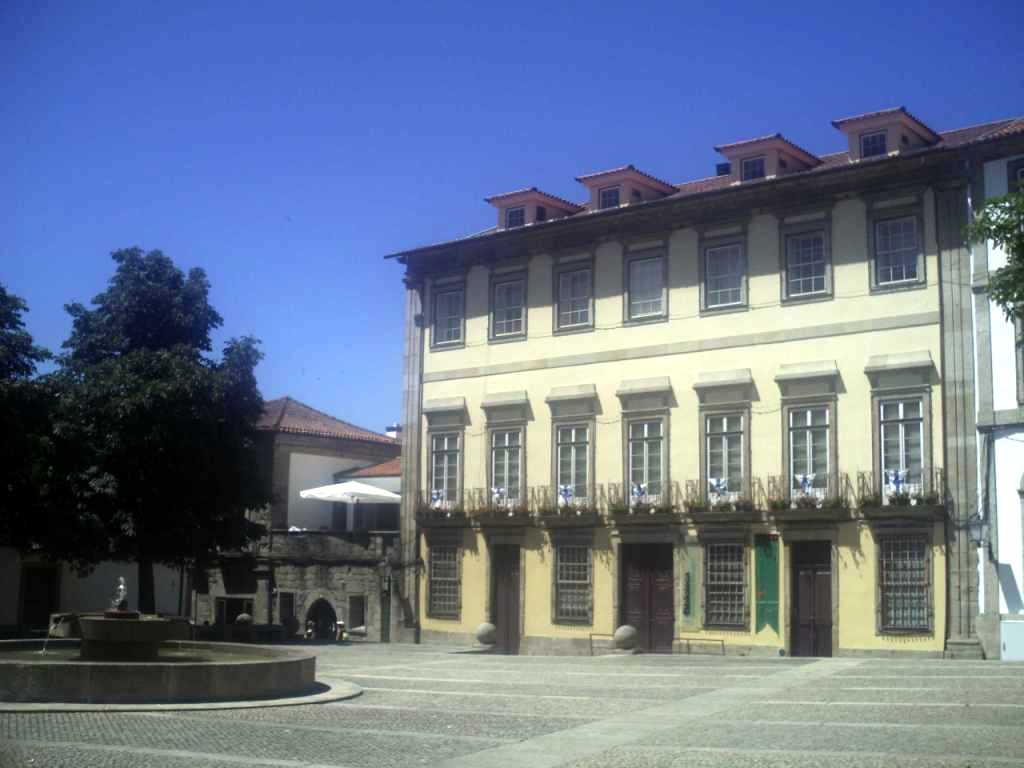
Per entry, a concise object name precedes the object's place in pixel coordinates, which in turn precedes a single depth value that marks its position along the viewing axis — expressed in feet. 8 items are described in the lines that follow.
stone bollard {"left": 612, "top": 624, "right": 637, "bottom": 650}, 96.48
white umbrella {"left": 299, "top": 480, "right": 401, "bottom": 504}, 124.57
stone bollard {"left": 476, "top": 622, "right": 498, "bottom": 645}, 105.81
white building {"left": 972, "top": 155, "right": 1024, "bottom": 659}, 83.25
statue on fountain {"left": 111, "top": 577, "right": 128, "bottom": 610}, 75.93
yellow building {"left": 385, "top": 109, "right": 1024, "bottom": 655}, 88.79
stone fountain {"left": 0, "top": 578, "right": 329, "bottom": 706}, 54.90
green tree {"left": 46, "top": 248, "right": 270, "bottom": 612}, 104.58
